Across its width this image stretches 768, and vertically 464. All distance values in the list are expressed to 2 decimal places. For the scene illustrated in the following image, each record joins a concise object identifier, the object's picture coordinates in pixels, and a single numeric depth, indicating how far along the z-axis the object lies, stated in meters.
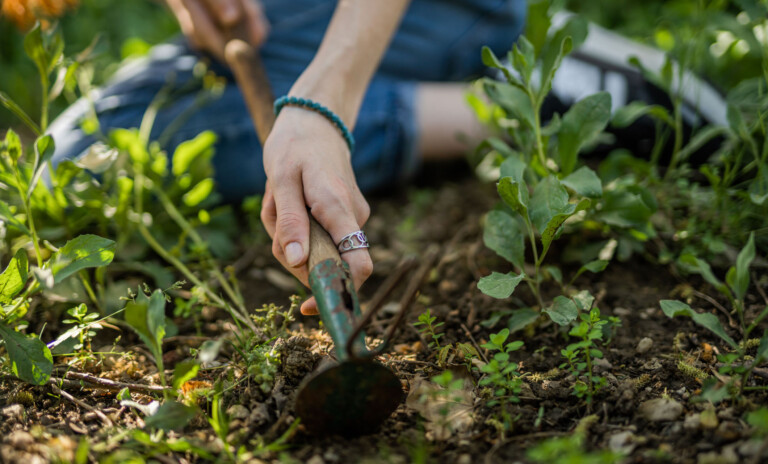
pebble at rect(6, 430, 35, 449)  0.65
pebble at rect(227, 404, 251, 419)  0.68
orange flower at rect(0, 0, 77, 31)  0.91
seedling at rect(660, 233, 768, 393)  0.65
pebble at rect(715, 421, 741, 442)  0.63
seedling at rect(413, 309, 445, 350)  0.71
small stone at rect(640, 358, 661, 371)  0.71
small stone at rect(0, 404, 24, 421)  0.68
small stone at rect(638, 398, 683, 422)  0.66
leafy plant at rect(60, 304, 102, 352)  0.71
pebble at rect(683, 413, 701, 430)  0.65
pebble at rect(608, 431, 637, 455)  0.63
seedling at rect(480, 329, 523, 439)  0.66
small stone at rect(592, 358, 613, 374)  0.71
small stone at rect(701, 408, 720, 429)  0.64
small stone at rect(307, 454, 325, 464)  0.64
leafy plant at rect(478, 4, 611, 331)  0.71
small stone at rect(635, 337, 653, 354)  0.73
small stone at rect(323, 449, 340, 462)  0.64
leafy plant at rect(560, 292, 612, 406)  0.67
